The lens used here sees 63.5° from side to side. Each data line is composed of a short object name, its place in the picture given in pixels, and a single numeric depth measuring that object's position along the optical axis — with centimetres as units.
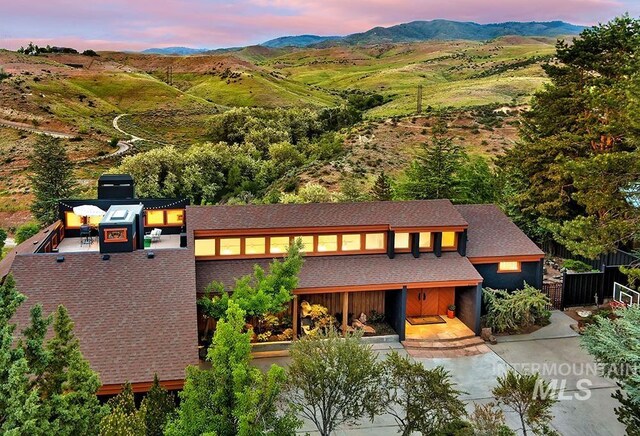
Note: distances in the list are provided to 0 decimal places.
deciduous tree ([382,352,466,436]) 1102
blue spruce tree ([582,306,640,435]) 1164
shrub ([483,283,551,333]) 2062
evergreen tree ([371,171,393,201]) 3384
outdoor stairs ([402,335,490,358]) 1933
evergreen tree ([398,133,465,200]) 3369
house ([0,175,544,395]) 1620
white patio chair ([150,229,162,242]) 2391
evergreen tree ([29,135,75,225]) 4303
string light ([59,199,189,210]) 2570
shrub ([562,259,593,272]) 2509
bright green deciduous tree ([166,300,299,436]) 927
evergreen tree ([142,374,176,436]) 1104
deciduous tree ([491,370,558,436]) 1123
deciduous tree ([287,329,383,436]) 1148
